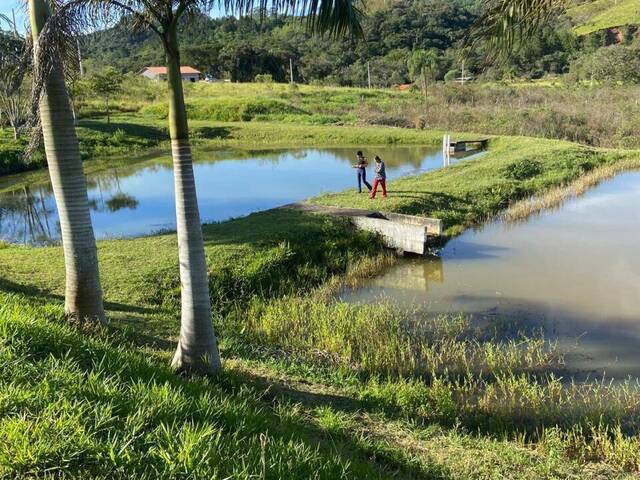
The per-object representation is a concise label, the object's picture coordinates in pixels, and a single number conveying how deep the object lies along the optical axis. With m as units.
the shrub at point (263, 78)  67.75
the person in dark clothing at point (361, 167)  18.36
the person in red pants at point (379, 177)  17.50
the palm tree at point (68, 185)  6.73
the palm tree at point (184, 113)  5.88
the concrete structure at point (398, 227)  13.95
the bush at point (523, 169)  22.75
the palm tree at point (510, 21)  6.56
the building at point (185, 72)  81.44
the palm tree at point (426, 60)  63.78
